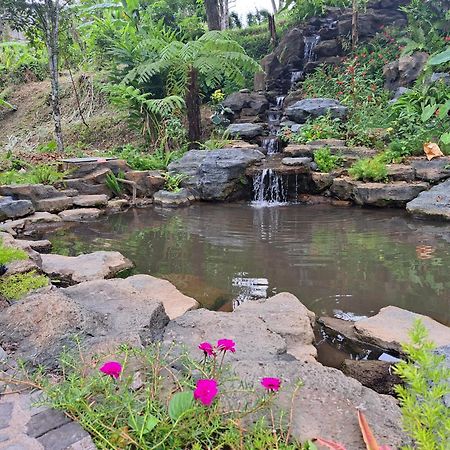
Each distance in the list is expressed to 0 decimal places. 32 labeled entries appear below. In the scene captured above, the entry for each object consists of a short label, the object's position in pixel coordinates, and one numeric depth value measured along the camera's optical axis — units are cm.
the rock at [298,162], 914
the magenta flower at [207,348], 159
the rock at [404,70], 1189
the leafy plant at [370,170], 807
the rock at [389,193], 771
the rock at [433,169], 777
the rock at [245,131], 1168
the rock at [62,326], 205
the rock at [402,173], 809
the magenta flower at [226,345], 157
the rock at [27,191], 779
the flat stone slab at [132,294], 277
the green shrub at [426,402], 110
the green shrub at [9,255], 319
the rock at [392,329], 300
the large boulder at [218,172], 912
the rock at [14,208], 725
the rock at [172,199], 874
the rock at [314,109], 1109
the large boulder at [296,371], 158
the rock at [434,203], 688
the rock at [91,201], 823
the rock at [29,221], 666
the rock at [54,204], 788
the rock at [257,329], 241
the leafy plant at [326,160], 895
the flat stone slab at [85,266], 426
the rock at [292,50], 1552
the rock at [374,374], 261
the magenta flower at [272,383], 143
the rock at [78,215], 766
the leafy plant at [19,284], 287
